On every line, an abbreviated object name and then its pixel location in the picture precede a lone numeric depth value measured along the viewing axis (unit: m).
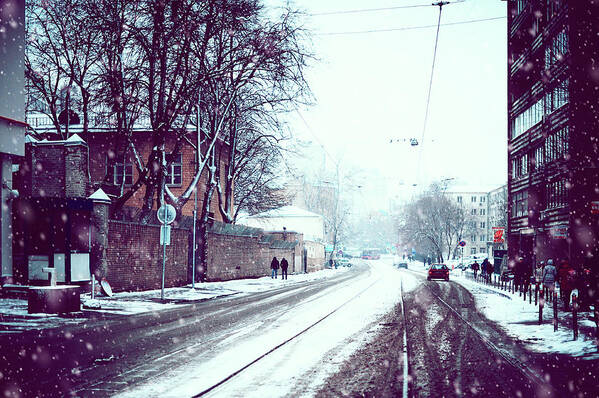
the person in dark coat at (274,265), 46.06
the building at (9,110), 20.27
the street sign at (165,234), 22.77
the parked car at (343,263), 100.05
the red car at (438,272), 49.91
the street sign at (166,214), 22.69
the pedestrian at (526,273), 29.57
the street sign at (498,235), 46.88
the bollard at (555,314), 14.96
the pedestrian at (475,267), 51.44
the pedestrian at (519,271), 32.38
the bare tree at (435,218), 91.69
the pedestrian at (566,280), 22.50
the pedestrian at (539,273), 35.20
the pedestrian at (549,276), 25.19
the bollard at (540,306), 16.47
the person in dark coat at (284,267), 46.39
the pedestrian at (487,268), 44.89
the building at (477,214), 145.62
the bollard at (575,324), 13.23
